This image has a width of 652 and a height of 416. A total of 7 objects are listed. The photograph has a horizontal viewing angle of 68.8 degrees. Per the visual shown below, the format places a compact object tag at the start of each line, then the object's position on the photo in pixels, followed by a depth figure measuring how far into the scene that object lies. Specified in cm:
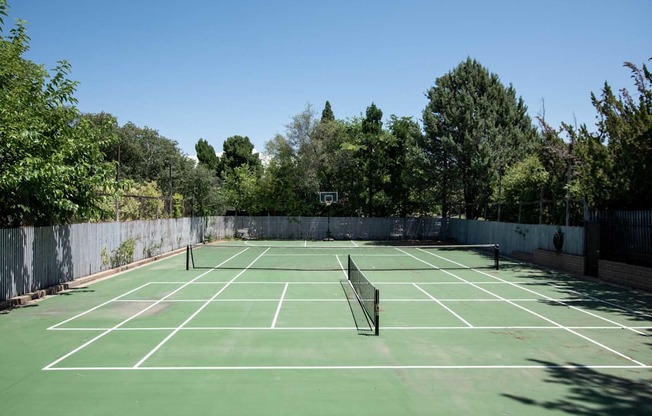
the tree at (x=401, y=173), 4597
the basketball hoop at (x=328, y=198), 4441
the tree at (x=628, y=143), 1870
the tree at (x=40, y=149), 1304
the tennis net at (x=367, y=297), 1093
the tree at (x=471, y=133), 3981
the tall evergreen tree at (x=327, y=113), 6669
